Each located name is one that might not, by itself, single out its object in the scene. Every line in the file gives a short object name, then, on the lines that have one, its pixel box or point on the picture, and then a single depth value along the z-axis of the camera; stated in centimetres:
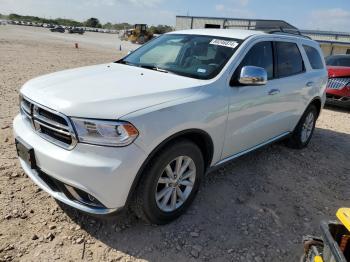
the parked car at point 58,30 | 6962
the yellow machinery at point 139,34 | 4575
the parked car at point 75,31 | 6762
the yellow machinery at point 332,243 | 199
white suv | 261
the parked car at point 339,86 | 904
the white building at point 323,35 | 3638
